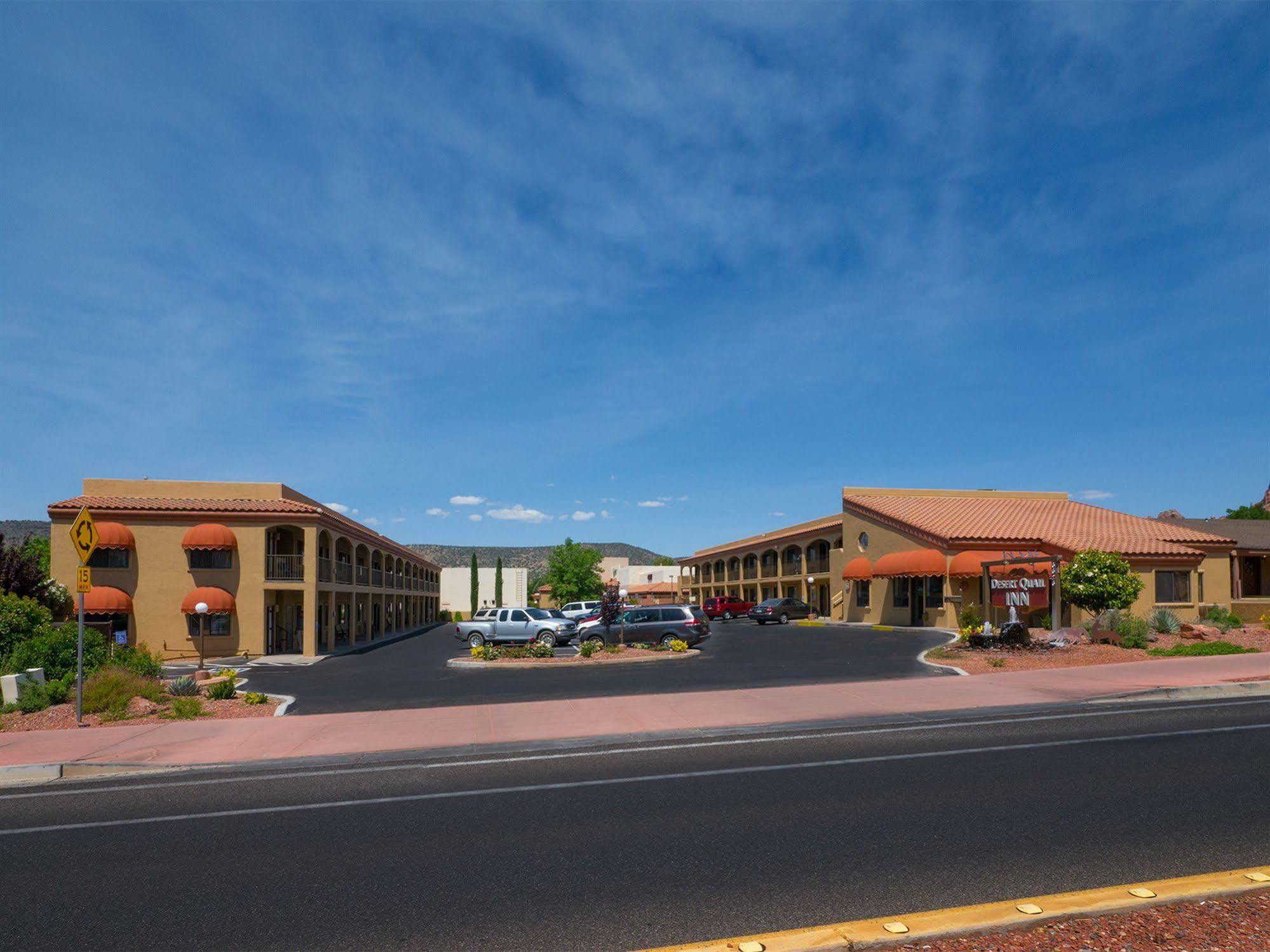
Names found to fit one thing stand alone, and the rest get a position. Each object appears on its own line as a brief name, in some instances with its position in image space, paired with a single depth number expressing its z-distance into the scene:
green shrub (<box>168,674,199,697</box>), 16.75
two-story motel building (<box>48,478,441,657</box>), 33.56
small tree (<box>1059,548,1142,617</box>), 25.97
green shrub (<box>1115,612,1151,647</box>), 22.42
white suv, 45.00
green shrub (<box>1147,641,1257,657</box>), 21.11
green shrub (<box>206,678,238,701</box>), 17.22
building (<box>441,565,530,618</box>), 96.81
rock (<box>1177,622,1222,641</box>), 24.19
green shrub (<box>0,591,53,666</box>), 19.67
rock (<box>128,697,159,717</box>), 15.33
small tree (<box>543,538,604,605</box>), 92.75
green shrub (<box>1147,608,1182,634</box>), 25.95
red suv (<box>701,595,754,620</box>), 57.50
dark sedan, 50.69
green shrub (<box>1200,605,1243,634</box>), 27.81
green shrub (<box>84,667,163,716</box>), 15.25
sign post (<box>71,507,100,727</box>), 14.05
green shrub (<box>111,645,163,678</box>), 18.48
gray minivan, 30.73
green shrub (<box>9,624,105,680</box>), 17.58
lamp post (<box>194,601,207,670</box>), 28.39
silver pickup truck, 36.62
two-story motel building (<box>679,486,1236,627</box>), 38.31
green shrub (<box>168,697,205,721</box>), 15.05
